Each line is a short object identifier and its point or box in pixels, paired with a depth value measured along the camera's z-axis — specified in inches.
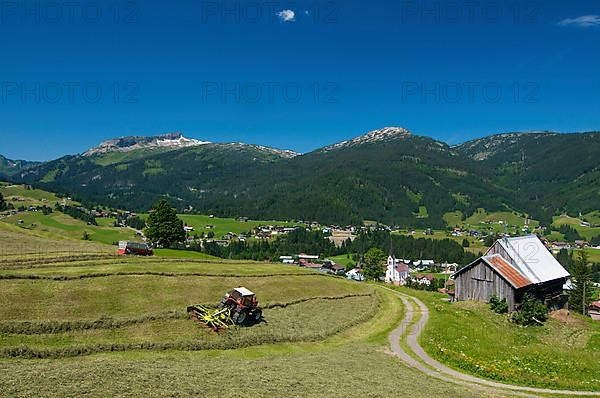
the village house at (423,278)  6914.4
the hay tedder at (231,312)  1398.9
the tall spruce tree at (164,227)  3388.3
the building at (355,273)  5777.6
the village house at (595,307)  4175.2
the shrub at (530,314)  2097.7
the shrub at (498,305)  2215.8
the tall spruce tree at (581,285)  3110.2
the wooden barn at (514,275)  2272.4
